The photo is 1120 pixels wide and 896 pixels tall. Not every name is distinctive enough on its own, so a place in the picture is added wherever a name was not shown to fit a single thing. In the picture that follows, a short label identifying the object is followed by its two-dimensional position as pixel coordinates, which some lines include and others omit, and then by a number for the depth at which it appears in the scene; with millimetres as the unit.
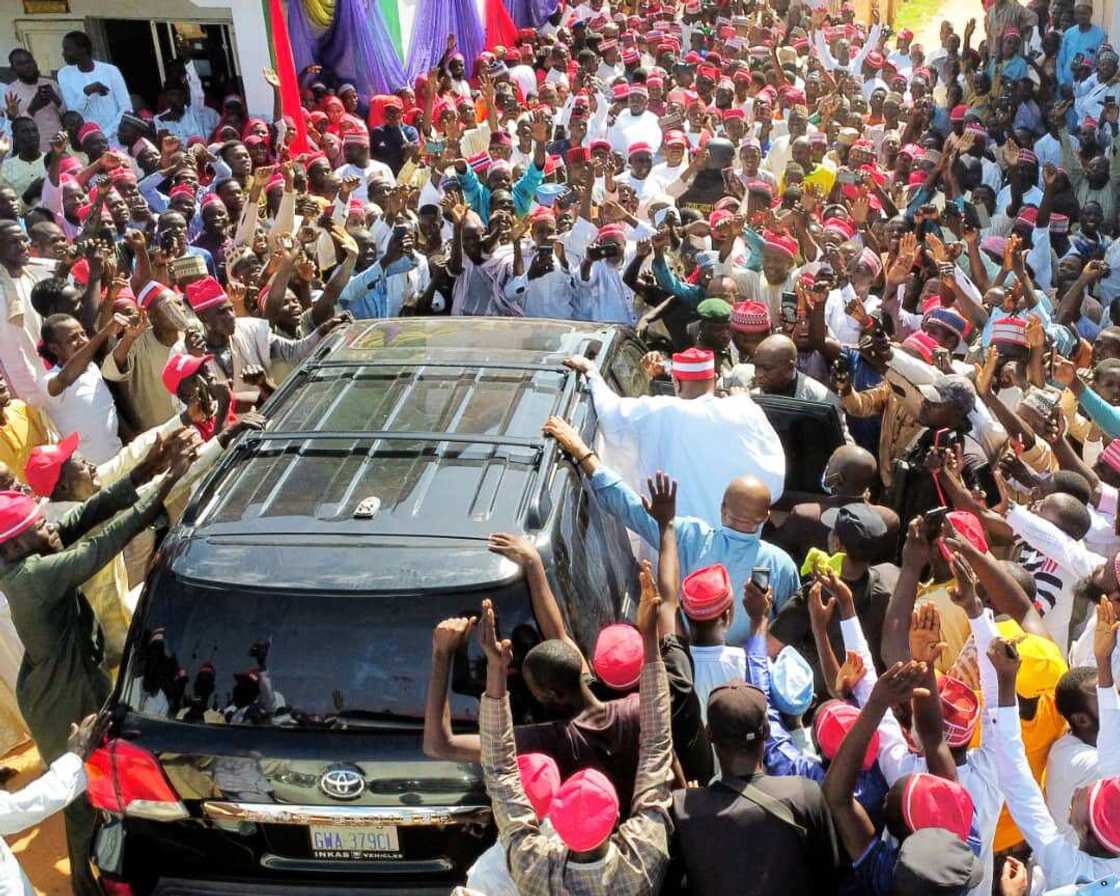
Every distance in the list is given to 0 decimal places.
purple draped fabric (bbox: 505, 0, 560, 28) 19844
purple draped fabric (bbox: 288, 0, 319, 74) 14633
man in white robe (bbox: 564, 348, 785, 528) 4949
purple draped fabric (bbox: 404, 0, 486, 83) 16172
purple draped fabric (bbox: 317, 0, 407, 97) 15133
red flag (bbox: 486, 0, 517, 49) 18359
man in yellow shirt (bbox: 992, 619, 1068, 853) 3828
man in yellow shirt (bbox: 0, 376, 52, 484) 5625
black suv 3463
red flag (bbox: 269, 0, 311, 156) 13320
